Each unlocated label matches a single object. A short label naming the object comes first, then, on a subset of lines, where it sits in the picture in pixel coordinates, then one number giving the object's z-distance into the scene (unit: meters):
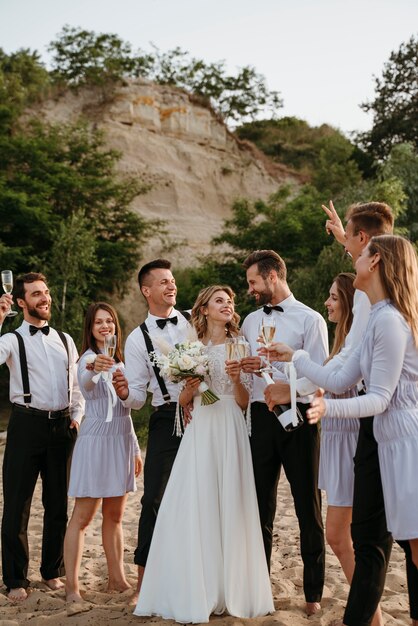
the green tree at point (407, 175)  24.81
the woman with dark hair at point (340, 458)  4.96
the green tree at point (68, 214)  20.73
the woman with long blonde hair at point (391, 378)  3.70
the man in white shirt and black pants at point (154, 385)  5.64
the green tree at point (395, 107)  35.09
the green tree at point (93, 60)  31.50
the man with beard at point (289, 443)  5.31
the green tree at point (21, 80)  26.70
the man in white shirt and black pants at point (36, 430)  6.18
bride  4.96
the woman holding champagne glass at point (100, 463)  5.92
